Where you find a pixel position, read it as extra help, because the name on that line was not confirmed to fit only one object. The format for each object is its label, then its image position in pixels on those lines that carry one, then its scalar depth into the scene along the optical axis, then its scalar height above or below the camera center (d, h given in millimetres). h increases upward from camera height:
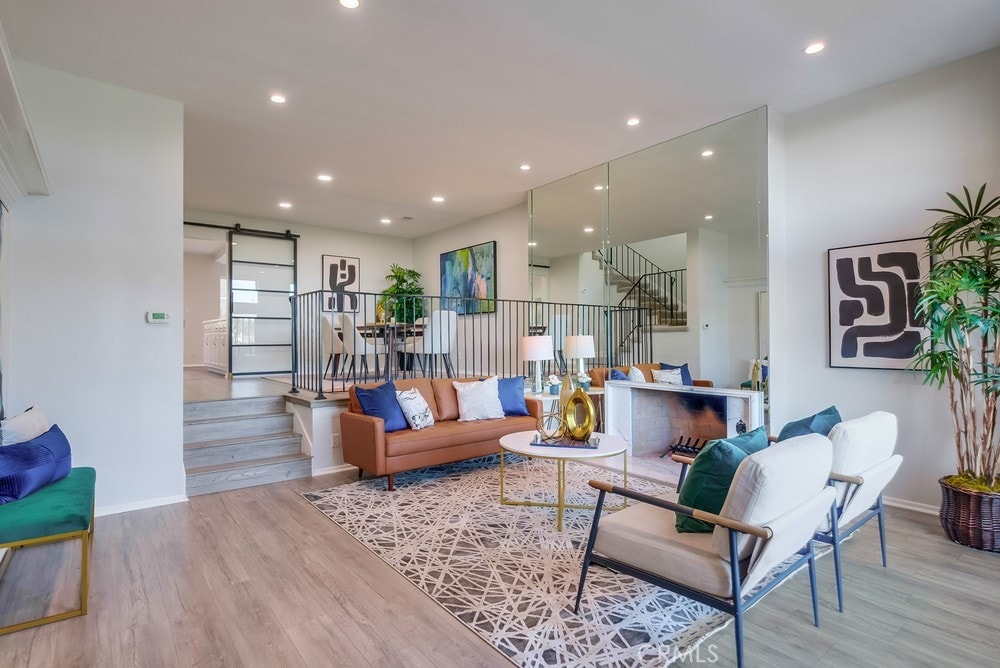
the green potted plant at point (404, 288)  8617 +910
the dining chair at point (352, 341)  6070 -48
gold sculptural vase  3420 -568
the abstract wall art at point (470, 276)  7707 +1002
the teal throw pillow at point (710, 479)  1911 -574
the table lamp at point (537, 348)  4641 -116
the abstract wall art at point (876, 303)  3602 +235
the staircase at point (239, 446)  4164 -982
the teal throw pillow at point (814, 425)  2484 -467
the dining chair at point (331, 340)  6360 -37
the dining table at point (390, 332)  5731 +73
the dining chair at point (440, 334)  6121 +31
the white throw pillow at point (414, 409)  4359 -652
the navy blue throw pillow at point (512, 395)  5066 -618
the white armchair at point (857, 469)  2312 -674
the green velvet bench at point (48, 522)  2129 -821
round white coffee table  3129 -763
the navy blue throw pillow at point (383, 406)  4258 -602
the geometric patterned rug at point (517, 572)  2020 -1263
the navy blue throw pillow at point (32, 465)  2436 -666
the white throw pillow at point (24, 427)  2734 -507
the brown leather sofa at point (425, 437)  4016 -878
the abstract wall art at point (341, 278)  8586 +1065
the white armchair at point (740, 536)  1696 -794
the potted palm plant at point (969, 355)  2922 -143
